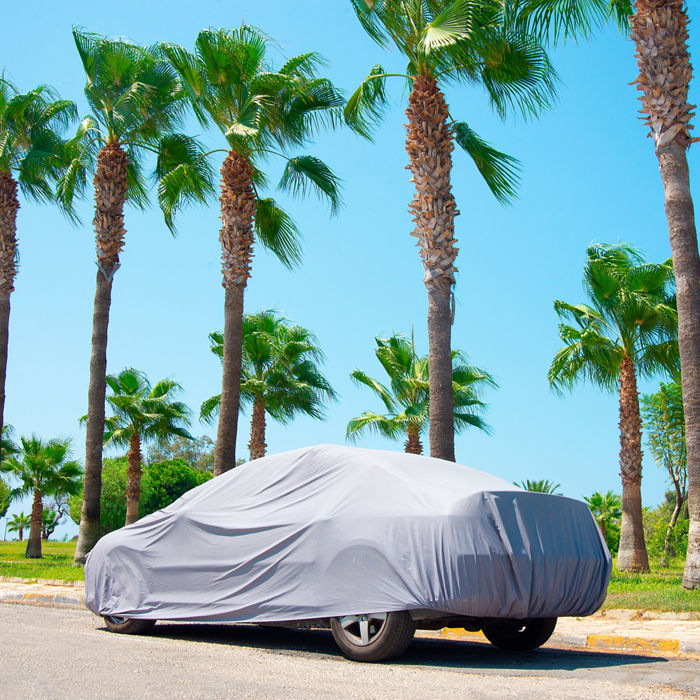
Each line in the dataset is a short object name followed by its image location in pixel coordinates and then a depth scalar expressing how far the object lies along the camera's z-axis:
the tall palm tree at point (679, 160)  11.77
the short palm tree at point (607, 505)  38.09
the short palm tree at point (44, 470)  38.72
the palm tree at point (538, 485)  27.24
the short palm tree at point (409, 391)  28.77
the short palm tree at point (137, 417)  34.78
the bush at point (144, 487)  43.91
